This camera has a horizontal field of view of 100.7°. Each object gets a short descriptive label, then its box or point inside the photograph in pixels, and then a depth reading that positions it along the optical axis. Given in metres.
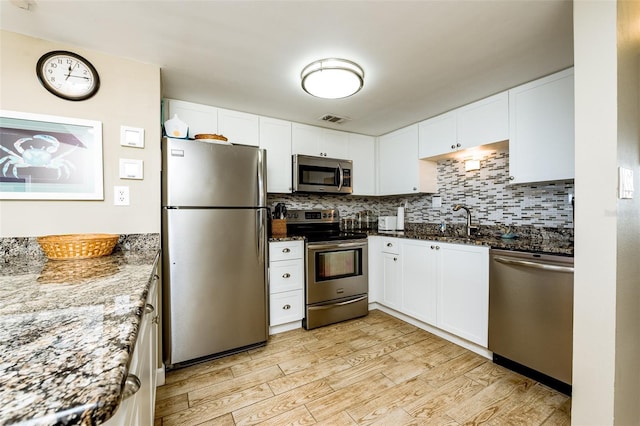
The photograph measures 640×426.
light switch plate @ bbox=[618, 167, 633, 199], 1.12
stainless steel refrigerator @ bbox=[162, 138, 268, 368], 1.90
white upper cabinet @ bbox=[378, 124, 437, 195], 2.99
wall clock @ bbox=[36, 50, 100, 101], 1.55
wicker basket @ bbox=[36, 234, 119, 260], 1.32
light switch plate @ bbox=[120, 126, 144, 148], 1.73
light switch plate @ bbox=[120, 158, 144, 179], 1.73
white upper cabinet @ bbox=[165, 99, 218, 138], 2.38
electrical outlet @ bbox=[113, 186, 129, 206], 1.72
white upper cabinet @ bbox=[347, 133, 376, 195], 3.38
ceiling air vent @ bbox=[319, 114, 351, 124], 2.83
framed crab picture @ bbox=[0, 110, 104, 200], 1.49
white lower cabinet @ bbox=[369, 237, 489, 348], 2.06
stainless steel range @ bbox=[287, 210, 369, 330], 2.59
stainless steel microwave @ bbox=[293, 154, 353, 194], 2.87
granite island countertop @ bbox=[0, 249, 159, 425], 0.33
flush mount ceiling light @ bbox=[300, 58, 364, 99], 1.79
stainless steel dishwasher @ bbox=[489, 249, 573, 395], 1.59
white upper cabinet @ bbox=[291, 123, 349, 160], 3.00
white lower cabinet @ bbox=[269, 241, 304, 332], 2.47
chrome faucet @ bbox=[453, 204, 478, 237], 2.61
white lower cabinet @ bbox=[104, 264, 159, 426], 0.50
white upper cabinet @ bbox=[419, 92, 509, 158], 2.23
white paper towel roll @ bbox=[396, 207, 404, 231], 3.30
